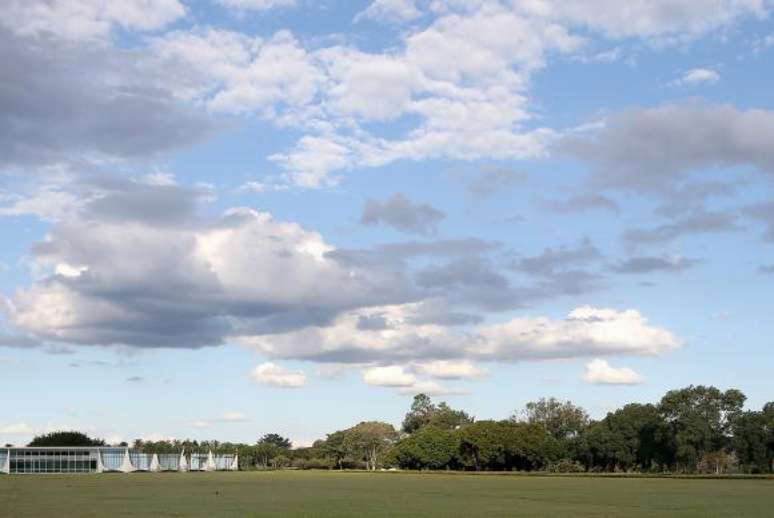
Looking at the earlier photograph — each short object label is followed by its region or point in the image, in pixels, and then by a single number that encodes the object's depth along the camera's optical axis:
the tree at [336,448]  187.88
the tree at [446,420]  193.38
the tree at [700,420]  119.38
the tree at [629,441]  126.50
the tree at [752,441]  111.38
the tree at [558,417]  173.38
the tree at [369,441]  183.88
